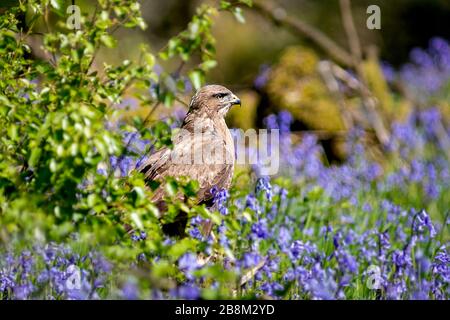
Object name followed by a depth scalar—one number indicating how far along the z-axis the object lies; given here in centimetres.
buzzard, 586
